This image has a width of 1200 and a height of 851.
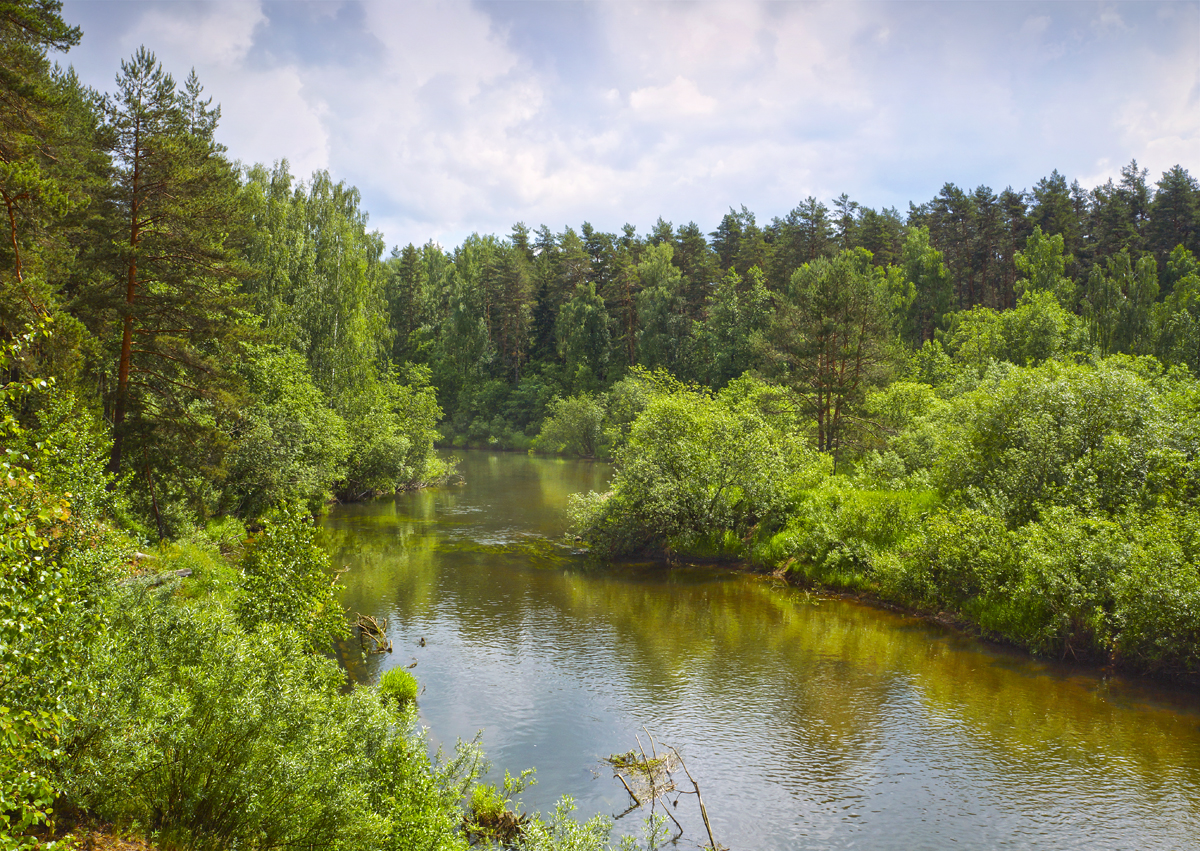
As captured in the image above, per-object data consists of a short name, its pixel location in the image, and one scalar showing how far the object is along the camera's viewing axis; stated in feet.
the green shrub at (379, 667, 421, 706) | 53.16
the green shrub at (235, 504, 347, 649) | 44.78
